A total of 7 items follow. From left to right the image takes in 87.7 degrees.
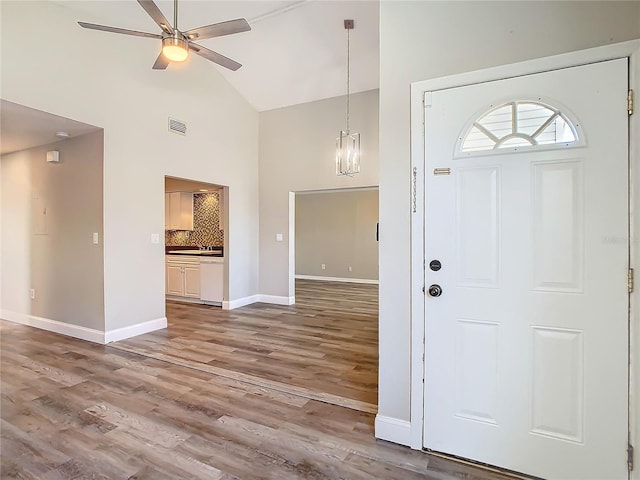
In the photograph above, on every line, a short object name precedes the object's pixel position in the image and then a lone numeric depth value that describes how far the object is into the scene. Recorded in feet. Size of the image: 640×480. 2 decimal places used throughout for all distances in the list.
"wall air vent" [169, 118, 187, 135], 14.98
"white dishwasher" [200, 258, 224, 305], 19.11
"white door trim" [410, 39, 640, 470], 5.02
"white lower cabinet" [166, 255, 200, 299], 19.99
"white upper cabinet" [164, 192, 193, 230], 22.20
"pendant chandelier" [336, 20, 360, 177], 13.92
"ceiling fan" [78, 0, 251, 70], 8.23
